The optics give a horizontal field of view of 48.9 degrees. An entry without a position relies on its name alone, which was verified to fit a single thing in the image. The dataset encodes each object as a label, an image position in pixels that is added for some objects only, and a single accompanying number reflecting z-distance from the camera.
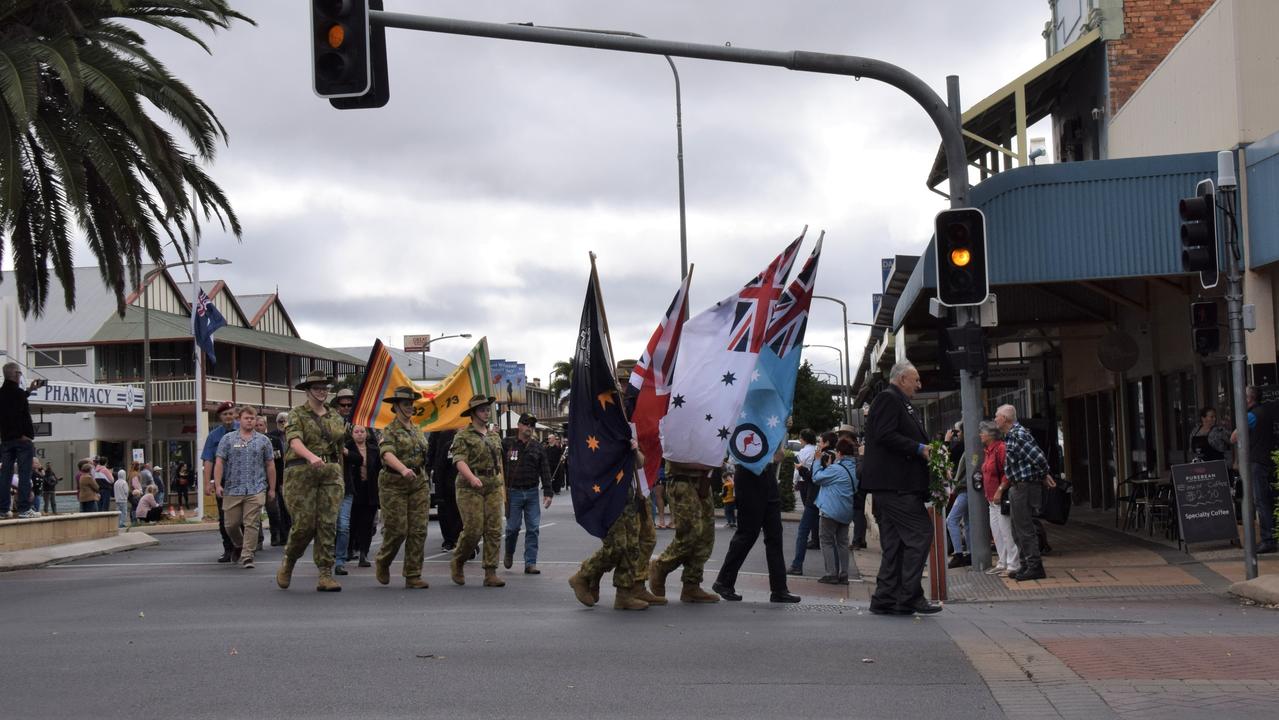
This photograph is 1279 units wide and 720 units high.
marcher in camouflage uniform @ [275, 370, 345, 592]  12.41
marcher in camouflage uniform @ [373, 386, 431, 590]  12.73
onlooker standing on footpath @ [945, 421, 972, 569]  15.76
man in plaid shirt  13.42
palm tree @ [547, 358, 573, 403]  114.56
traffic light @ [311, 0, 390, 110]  11.08
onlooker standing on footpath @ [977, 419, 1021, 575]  14.04
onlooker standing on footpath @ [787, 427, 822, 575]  16.23
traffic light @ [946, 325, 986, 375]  13.03
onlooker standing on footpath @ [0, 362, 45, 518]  16.77
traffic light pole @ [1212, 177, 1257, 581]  12.22
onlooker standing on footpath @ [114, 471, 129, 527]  30.58
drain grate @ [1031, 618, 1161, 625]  9.98
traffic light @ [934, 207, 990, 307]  12.86
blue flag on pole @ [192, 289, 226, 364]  31.50
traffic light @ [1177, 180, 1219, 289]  12.43
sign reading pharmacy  32.66
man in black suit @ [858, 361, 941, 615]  10.24
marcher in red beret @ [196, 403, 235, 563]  15.92
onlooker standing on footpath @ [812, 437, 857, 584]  14.29
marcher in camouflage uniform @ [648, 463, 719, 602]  10.87
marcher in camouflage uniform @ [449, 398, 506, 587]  12.78
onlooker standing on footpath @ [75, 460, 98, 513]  27.14
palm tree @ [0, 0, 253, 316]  15.28
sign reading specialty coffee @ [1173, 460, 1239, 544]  14.45
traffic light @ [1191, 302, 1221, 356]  12.60
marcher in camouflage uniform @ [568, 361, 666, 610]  10.58
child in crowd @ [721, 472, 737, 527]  22.38
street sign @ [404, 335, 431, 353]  81.36
